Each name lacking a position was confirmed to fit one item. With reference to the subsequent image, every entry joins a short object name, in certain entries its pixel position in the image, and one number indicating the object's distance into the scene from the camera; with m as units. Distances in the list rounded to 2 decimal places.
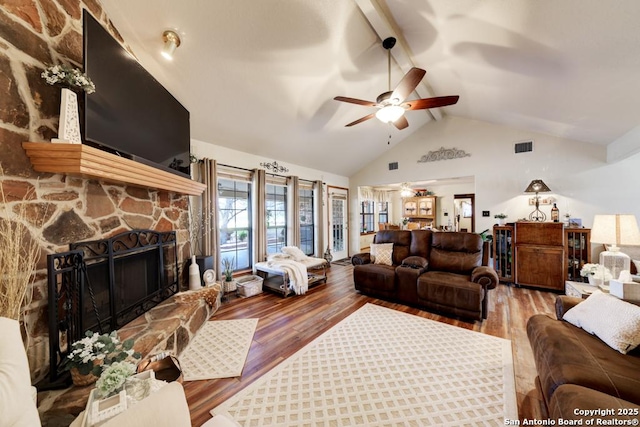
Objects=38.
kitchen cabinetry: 8.66
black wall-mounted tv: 1.70
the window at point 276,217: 5.06
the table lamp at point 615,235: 2.17
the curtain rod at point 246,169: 4.04
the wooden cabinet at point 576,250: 3.80
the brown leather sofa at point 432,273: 2.93
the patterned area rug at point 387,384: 1.60
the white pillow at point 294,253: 4.51
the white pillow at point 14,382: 0.88
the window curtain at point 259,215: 4.50
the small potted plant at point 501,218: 4.66
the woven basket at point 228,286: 3.87
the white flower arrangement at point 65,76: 1.52
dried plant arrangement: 1.25
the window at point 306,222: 5.90
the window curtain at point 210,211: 3.68
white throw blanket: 3.87
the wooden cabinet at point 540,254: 3.87
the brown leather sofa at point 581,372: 1.03
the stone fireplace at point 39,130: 1.42
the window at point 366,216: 7.77
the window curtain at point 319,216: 6.00
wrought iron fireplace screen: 1.57
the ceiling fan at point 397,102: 2.32
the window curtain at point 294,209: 5.29
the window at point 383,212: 8.78
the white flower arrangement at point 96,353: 1.41
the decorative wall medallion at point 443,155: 5.16
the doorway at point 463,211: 8.23
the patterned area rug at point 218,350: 2.06
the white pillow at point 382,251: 4.01
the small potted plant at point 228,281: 3.88
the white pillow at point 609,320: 1.44
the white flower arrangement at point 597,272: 2.44
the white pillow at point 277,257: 4.37
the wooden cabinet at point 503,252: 4.36
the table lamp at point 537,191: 4.16
